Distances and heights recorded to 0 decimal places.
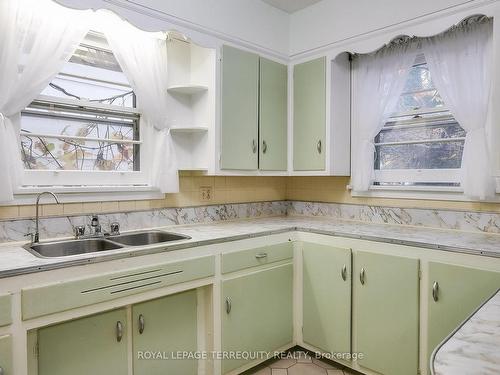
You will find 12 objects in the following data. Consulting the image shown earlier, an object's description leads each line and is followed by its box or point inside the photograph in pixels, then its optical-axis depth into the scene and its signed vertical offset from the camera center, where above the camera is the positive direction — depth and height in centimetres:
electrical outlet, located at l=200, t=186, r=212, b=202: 278 -11
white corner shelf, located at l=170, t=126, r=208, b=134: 248 +35
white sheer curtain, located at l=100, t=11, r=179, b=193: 226 +63
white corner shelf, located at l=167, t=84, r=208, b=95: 247 +63
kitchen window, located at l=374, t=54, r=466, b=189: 244 +28
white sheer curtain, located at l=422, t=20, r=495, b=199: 219 +60
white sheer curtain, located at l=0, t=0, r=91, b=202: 182 +66
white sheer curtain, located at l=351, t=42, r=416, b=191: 262 +64
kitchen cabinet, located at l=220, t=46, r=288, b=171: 256 +50
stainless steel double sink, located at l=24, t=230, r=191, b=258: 192 -37
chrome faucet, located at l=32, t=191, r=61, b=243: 192 -22
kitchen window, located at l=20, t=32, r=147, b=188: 208 +32
